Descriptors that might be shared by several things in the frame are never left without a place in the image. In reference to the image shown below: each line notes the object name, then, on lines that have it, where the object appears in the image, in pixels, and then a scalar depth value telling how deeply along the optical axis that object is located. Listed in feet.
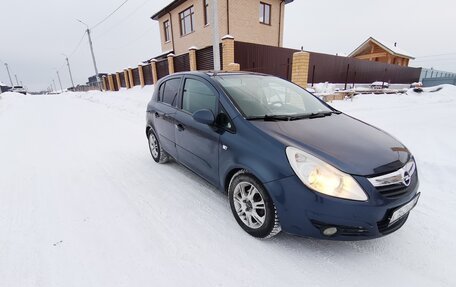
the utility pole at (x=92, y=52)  89.20
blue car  5.83
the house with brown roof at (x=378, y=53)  79.41
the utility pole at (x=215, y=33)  27.52
